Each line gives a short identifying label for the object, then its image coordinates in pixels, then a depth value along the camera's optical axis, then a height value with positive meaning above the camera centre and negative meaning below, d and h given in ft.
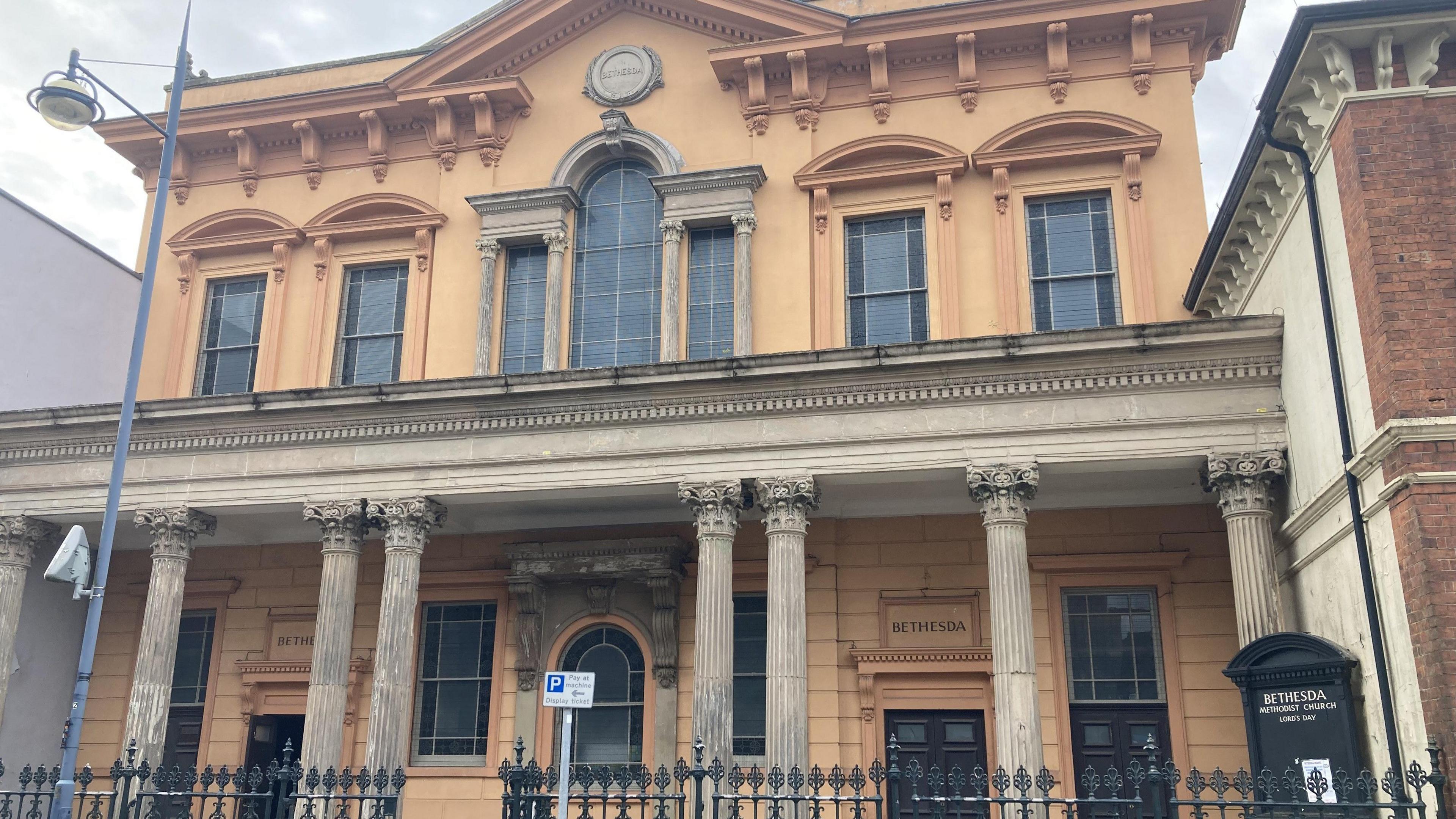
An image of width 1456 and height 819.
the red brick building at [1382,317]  36.17 +15.04
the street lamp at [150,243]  42.01 +20.20
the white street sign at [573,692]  37.35 +2.79
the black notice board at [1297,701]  40.34 +3.04
